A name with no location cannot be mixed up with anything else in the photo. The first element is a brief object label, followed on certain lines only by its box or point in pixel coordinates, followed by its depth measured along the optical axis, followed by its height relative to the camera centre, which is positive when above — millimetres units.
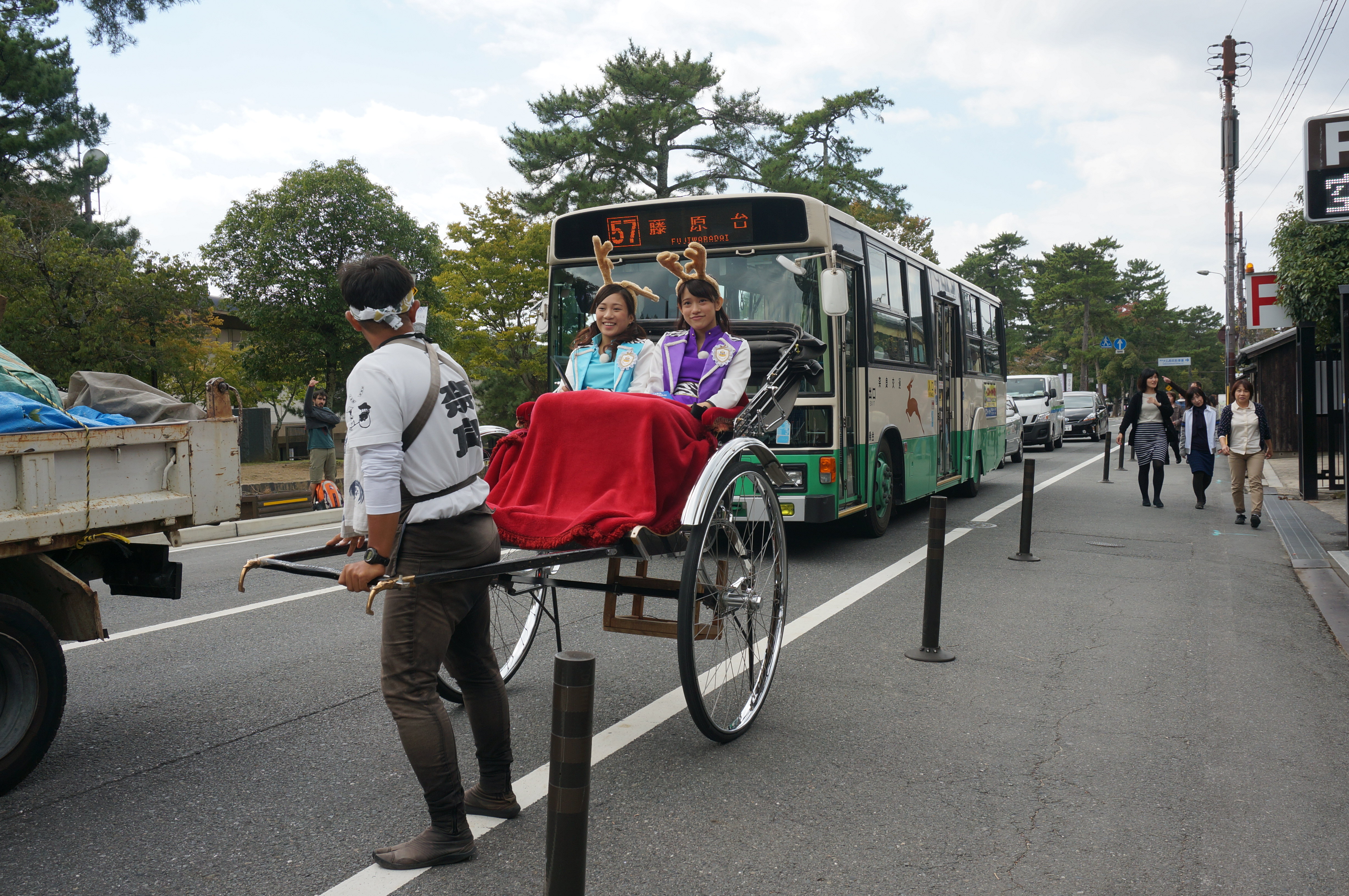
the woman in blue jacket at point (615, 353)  4926 +417
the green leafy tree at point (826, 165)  37562 +10849
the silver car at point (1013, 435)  21922 -206
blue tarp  3881 +122
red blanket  4000 -136
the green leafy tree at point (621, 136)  35281 +10754
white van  27422 +477
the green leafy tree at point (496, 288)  33438 +5072
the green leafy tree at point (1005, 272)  84562 +13068
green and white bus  8547 +1125
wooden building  24406 +896
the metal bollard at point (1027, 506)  8727 -729
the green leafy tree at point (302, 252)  30312 +5824
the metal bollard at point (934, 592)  5586 -940
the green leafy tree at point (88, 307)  20953 +3039
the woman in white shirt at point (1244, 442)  12023 -268
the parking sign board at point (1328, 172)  8664 +2136
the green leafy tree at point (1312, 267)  16062 +2482
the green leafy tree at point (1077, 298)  74812 +9688
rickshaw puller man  3010 -214
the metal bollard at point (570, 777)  2141 -741
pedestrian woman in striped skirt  13664 -97
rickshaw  3887 -672
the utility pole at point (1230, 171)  30703 +7649
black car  33562 +296
